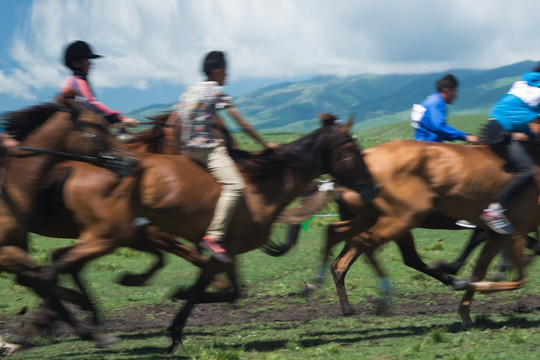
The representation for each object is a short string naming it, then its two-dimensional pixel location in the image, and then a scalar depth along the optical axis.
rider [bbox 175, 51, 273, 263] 12.82
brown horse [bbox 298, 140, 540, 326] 15.28
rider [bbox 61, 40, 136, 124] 14.37
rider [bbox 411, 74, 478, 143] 17.44
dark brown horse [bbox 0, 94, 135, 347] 11.56
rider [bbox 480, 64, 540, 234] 15.52
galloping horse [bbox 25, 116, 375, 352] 11.80
